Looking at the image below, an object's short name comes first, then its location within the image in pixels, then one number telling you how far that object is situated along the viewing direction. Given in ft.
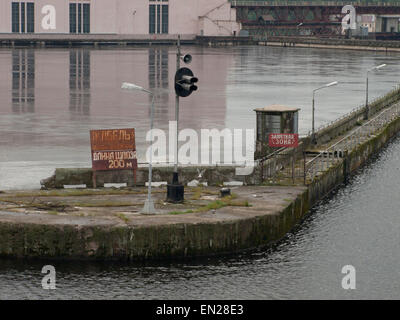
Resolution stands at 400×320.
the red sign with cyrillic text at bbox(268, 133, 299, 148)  168.35
